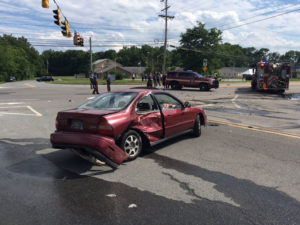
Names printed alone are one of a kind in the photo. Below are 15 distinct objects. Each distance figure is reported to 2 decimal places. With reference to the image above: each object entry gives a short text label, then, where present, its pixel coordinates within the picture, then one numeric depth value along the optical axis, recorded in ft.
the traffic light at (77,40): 95.20
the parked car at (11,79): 260.54
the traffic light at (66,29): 70.07
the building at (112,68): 384.06
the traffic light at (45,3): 45.62
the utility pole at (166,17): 139.85
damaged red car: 15.23
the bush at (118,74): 224.53
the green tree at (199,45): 236.22
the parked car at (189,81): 87.76
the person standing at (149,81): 87.20
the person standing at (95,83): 73.41
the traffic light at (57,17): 59.47
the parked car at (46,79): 231.61
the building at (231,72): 411.34
